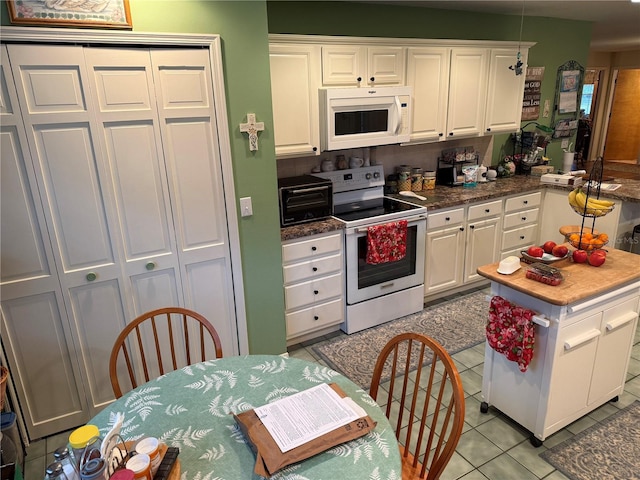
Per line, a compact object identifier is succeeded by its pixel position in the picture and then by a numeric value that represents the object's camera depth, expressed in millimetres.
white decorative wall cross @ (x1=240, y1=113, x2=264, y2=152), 2443
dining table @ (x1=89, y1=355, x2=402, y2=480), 1229
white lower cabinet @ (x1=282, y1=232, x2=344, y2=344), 2994
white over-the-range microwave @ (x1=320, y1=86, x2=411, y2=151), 3107
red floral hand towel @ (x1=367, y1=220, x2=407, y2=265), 3160
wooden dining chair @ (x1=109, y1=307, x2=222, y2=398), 2490
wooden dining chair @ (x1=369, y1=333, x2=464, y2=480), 1381
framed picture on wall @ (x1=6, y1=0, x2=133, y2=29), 1876
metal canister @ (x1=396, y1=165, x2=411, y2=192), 3920
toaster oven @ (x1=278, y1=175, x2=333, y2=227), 2957
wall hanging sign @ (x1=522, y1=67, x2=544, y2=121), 4594
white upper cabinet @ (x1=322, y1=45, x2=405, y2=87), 3113
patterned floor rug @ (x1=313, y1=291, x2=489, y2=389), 2996
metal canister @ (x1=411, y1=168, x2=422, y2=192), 3992
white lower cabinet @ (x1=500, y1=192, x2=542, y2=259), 4012
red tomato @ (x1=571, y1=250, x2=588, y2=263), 2291
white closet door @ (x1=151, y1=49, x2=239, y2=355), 2244
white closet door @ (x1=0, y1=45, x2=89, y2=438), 1996
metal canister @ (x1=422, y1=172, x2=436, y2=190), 4055
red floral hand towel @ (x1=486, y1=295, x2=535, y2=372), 2064
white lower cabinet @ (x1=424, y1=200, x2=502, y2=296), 3619
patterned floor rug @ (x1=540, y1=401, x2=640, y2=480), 2061
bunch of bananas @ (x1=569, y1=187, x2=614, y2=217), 2250
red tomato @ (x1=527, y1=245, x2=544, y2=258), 2281
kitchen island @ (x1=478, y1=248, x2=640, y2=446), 2033
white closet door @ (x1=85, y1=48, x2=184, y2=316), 2109
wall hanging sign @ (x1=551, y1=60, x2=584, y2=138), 4863
